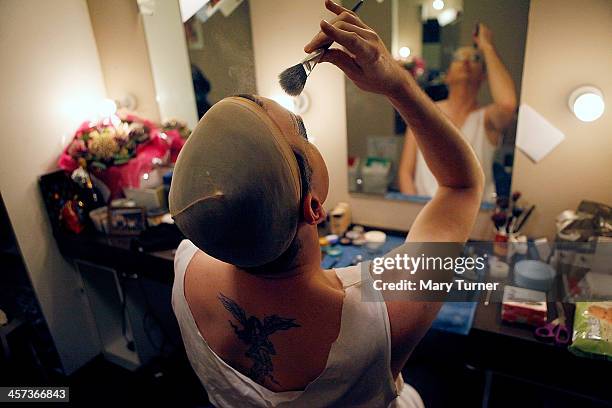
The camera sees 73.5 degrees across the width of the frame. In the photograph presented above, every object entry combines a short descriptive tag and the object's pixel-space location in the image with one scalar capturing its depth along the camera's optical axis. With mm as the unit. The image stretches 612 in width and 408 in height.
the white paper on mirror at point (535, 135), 1511
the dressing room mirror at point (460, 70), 1442
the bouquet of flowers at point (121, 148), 2047
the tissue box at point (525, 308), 1272
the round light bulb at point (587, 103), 1386
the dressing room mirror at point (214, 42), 1695
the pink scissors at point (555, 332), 1228
